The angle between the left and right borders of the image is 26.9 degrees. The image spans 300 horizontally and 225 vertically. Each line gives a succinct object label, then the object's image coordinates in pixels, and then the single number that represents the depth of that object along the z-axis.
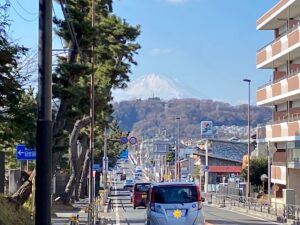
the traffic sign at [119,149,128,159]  86.64
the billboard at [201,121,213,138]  81.50
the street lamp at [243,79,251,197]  59.66
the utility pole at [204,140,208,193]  75.77
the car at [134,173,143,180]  132.90
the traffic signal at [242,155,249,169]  76.09
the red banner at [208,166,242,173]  100.62
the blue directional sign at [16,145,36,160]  21.80
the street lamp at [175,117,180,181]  100.20
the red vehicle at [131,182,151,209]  46.70
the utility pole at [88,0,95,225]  30.14
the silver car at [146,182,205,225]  19.39
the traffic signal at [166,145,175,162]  132.19
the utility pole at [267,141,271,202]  54.32
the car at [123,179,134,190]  94.22
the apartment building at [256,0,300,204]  48.10
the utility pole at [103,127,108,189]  54.59
